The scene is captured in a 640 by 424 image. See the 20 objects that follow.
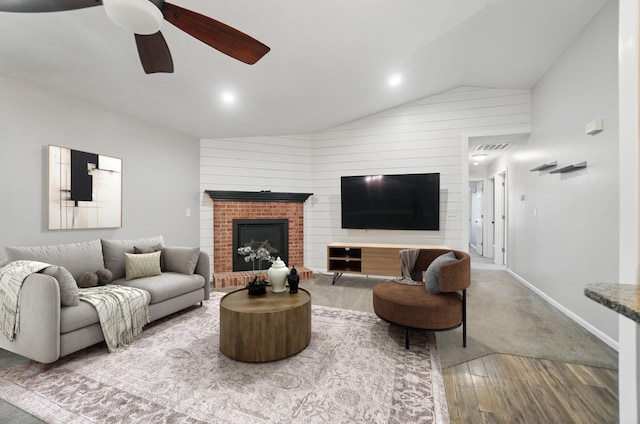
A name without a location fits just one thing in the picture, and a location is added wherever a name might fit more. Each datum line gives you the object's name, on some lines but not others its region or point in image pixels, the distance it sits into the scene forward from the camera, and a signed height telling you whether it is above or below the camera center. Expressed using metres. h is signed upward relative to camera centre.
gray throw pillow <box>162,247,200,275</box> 3.21 -0.56
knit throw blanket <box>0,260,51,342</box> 2.05 -0.63
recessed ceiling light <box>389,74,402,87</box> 3.56 +1.81
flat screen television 4.26 +0.19
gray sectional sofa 1.97 -0.72
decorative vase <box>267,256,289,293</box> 2.54 -0.60
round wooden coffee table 2.04 -0.91
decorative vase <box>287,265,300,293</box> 2.55 -0.65
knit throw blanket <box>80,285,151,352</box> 2.23 -0.86
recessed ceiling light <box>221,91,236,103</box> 3.30 +1.45
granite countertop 0.71 -0.25
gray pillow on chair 2.39 -0.55
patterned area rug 1.53 -1.14
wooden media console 4.13 -0.72
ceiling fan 1.28 +1.02
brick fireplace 4.63 -0.05
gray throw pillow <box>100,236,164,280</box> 2.96 -0.47
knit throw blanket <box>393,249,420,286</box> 2.94 -0.52
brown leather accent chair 2.19 -0.76
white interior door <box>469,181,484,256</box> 7.95 -0.09
